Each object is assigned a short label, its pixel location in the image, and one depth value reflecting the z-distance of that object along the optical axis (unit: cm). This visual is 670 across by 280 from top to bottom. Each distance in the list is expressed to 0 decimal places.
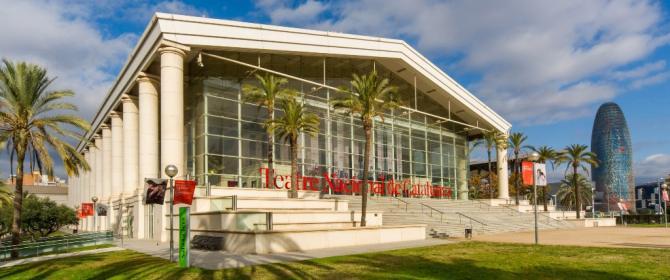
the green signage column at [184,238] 1505
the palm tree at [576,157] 5582
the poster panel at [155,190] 1600
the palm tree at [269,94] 3262
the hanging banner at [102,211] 3353
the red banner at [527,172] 2259
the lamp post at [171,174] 1631
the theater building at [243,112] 3117
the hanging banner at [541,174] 2330
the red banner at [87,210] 3634
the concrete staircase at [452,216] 3228
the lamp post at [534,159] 2326
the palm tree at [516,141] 5528
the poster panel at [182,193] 1622
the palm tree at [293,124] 3098
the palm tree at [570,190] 9249
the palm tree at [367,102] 2870
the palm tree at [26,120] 2366
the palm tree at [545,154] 5791
